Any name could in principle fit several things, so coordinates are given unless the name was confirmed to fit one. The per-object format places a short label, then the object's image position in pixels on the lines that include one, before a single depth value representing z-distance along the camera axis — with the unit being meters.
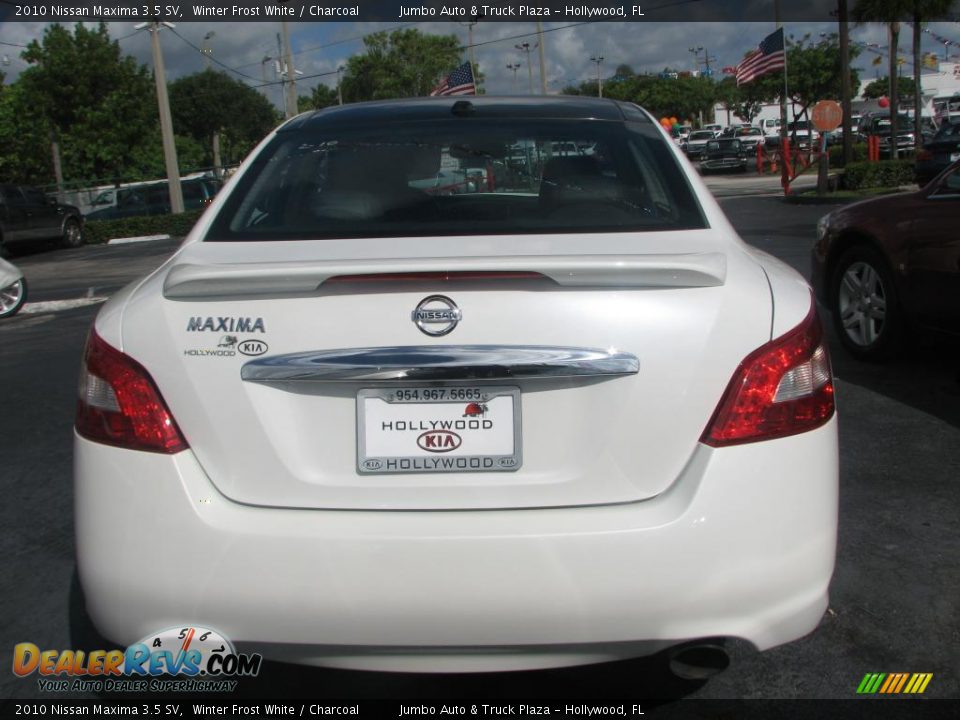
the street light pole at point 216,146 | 57.24
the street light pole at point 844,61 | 23.20
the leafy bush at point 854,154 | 37.16
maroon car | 5.70
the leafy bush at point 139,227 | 26.98
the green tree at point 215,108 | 56.22
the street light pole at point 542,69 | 45.10
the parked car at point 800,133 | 46.72
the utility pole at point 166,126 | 27.70
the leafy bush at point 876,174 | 24.17
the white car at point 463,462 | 2.17
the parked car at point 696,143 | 50.53
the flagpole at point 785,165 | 24.35
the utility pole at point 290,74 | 33.72
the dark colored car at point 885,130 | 37.53
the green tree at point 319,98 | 85.81
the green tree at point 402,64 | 66.12
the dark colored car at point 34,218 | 21.77
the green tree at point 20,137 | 37.88
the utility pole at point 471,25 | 40.98
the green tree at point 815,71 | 57.28
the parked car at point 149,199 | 31.81
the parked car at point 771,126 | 71.85
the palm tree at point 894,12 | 27.03
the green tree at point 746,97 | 58.47
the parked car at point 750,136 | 51.78
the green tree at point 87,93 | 35.50
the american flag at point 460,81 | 28.05
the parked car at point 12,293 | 11.09
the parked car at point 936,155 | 22.11
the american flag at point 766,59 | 25.38
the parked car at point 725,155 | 40.12
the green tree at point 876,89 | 80.71
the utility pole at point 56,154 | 38.00
